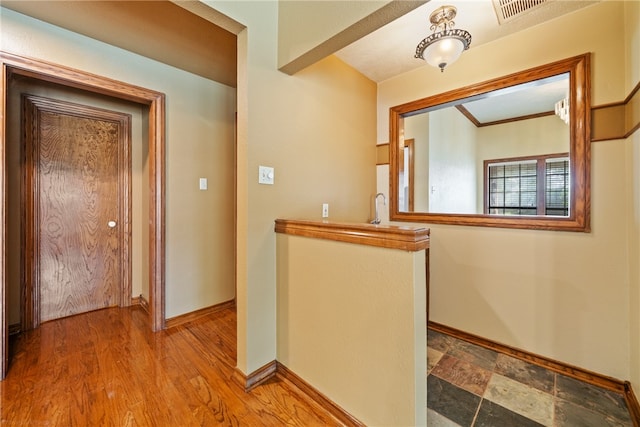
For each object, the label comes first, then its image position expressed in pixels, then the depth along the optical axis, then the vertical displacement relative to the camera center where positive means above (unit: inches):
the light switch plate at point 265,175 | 64.6 +9.3
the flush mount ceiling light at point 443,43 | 60.7 +40.4
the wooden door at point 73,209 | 90.1 +0.8
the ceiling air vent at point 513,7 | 64.6 +52.2
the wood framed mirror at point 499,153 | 68.6 +31.7
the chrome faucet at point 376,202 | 106.8 +4.0
